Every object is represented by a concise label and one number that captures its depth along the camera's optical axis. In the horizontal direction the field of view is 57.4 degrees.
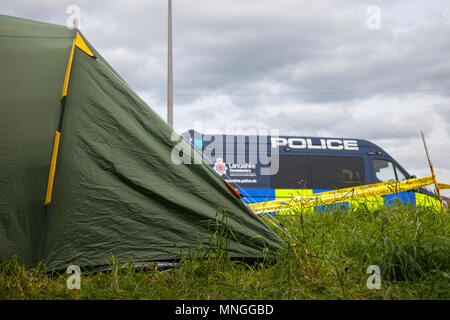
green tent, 3.50
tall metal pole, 10.68
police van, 9.23
